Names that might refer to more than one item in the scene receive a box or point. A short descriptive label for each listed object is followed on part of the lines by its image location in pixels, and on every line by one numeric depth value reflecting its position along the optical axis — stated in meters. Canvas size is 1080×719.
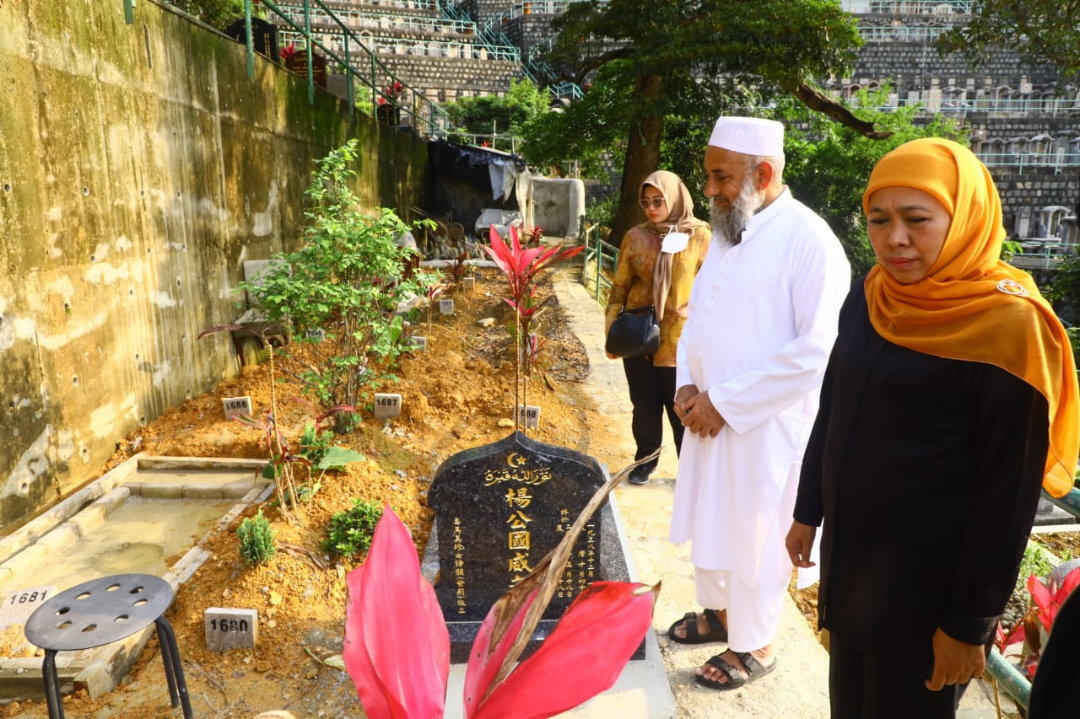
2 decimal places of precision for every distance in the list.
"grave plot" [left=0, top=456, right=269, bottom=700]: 2.38
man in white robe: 2.15
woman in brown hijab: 3.34
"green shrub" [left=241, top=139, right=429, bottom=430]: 3.80
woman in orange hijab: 1.23
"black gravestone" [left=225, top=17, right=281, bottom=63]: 6.43
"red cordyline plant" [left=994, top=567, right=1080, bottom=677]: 1.45
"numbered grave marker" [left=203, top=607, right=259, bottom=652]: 2.49
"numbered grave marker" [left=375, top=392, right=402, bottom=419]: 4.46
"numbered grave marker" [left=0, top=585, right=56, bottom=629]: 2.68
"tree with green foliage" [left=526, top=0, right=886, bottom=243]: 10.56
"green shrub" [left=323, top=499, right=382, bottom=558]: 3.06
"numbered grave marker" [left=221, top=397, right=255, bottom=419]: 4.65
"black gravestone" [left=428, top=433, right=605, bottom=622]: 2.43
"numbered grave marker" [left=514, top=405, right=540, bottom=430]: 4.82
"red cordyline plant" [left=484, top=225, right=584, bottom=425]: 3.45
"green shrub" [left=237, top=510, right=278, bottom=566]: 2.82
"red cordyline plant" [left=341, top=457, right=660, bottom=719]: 0.51
